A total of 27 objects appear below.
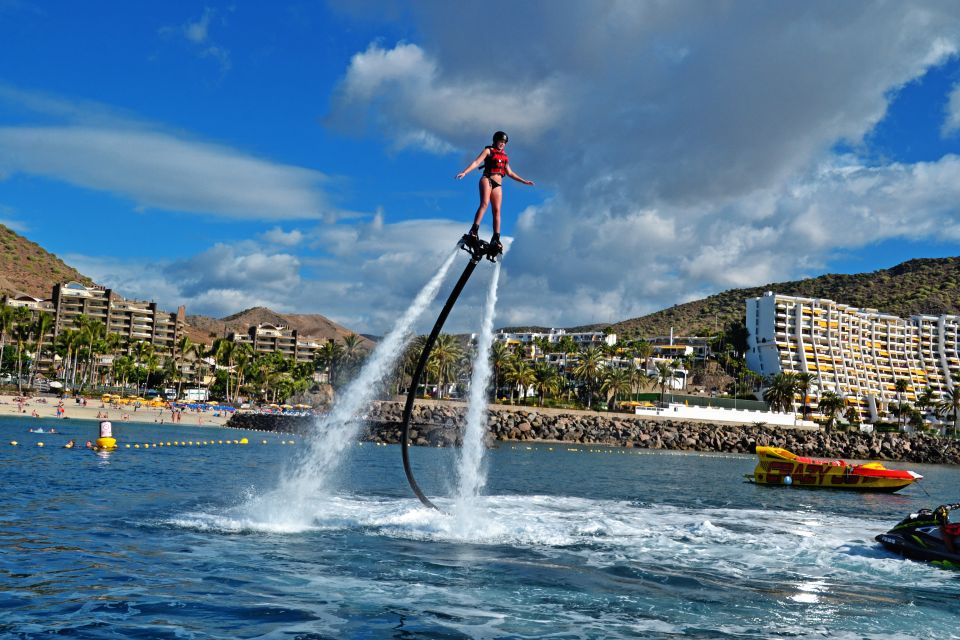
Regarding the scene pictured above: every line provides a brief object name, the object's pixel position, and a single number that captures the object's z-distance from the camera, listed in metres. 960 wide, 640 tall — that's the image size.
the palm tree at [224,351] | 176.62
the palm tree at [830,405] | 156.38
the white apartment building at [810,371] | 197.12
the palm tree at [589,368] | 165.38
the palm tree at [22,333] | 148.25
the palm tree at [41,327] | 149.50
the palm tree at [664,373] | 156.61
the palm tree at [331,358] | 171.10
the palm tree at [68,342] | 156.25
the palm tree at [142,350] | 176.50
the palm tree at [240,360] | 174.50
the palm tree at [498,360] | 151.88
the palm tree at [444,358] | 137.50
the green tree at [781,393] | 161.00
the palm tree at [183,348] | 181.50
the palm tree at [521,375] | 152.50
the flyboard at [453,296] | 16.88
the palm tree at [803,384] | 167.77
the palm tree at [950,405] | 172.25
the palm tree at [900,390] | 178.26
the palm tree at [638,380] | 169.38
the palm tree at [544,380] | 155.38
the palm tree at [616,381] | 162.25
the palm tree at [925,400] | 178.62
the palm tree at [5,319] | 147.88
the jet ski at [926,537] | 26.31
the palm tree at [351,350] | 157.50
